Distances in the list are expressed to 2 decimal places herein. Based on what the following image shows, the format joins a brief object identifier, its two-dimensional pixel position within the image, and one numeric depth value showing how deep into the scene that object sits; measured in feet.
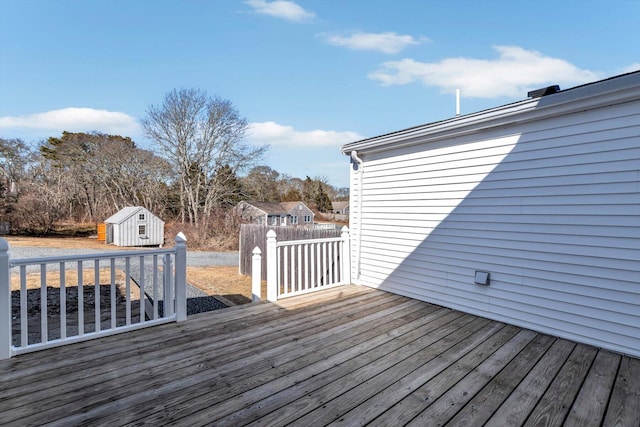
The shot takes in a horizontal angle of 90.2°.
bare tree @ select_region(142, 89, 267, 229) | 60.59
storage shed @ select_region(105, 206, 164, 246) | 48.98
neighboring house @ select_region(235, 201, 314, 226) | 60.59
